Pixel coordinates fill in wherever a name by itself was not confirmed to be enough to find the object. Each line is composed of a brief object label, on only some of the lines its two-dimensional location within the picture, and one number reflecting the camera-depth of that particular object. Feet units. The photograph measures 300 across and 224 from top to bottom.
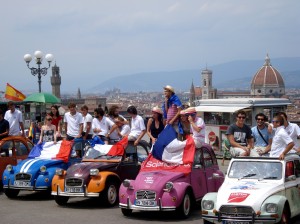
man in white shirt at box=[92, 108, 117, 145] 49.25
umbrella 75.72
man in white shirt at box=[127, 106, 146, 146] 44.25
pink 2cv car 33.99
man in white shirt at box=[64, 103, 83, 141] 48.75
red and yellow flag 85.10
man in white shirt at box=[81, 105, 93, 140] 48.86
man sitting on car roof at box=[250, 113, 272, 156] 40.32
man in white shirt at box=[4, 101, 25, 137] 52.54
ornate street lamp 90.27
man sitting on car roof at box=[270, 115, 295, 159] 34.68
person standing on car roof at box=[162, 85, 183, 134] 42.14
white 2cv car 29.12
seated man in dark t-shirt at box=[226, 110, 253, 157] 38.04
